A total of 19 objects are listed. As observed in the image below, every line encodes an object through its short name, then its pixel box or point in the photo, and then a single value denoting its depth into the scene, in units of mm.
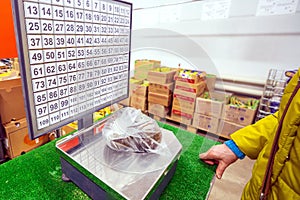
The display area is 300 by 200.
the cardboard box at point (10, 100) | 1152
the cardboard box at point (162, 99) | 1666
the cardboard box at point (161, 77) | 1668
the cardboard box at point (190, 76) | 1509
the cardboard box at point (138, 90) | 972
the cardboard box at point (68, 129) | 1276
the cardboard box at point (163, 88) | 1688
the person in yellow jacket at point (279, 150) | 376
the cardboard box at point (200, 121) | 1637
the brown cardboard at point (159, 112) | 1054
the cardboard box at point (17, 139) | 1223
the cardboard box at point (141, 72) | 983
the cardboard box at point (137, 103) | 826
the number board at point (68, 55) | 410
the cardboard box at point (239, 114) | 1695
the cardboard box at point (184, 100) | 1487
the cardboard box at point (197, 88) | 1536
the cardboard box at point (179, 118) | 1229
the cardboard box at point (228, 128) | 1774
